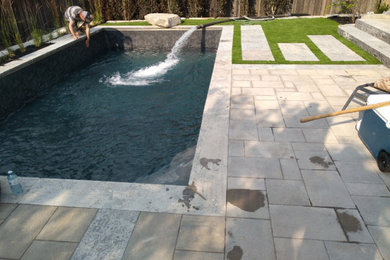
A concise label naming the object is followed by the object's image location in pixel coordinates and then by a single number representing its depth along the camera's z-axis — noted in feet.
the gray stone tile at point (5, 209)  9.49
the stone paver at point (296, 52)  25.34
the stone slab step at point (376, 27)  27.14
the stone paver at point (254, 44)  26.32
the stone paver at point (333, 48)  25.08
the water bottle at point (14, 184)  9.97
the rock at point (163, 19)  38.73
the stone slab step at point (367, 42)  23.52
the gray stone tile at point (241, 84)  19.75
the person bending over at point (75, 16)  30.73
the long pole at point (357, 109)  10.87
